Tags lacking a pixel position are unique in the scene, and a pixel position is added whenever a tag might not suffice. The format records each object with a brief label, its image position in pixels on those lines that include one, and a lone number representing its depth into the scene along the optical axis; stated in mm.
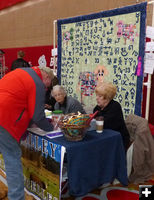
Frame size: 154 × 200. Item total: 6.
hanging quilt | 2553
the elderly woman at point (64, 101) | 2621
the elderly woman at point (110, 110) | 2127
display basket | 1661
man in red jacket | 1623
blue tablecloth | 1636
